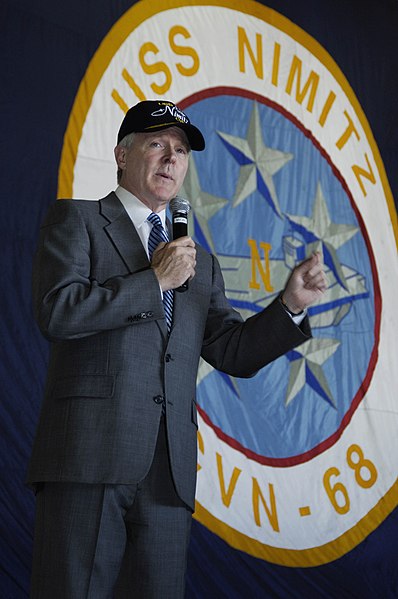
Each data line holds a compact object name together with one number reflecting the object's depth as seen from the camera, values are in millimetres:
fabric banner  4644
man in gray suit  3231
